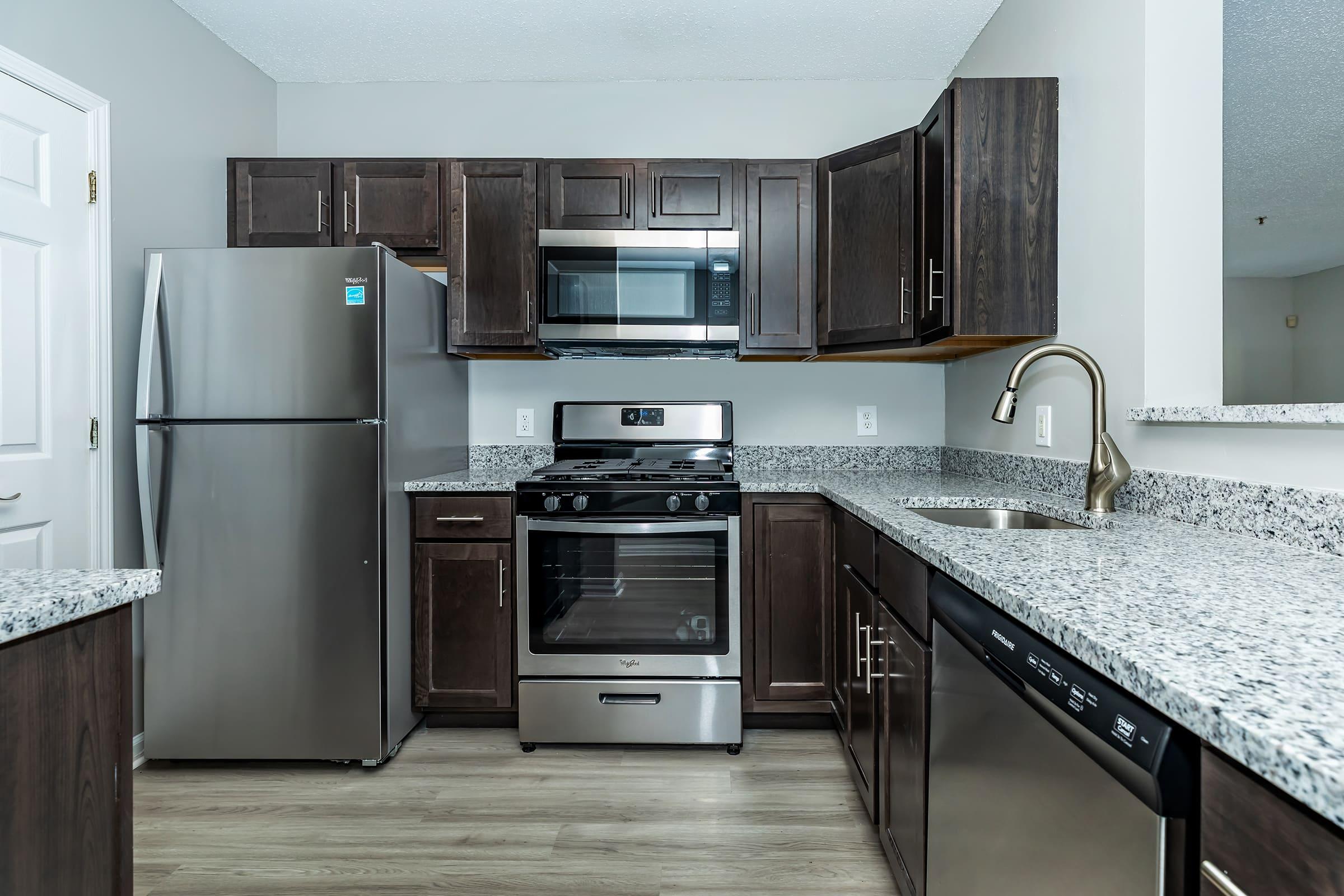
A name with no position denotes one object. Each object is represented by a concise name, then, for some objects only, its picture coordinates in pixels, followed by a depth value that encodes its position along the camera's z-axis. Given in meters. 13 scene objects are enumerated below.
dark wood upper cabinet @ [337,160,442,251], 2.51
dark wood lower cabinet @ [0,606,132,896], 0.76
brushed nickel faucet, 1.52
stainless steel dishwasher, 0.60
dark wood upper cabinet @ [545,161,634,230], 2.50
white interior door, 1.79
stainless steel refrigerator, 2.07
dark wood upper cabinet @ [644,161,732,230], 2.51
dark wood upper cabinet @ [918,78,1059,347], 1.92
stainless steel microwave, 2.44
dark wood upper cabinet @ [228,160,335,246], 2.51
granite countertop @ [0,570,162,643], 0.74
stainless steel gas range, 2.26
